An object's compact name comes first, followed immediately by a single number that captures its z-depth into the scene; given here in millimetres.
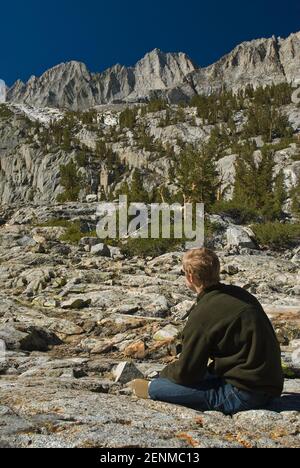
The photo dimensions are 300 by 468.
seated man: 4227
